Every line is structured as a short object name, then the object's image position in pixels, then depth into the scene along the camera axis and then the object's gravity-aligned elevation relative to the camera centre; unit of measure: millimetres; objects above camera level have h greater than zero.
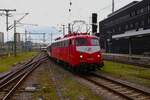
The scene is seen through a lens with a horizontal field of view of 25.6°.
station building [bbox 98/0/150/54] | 52375 +3606
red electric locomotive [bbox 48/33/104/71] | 23105 -673
